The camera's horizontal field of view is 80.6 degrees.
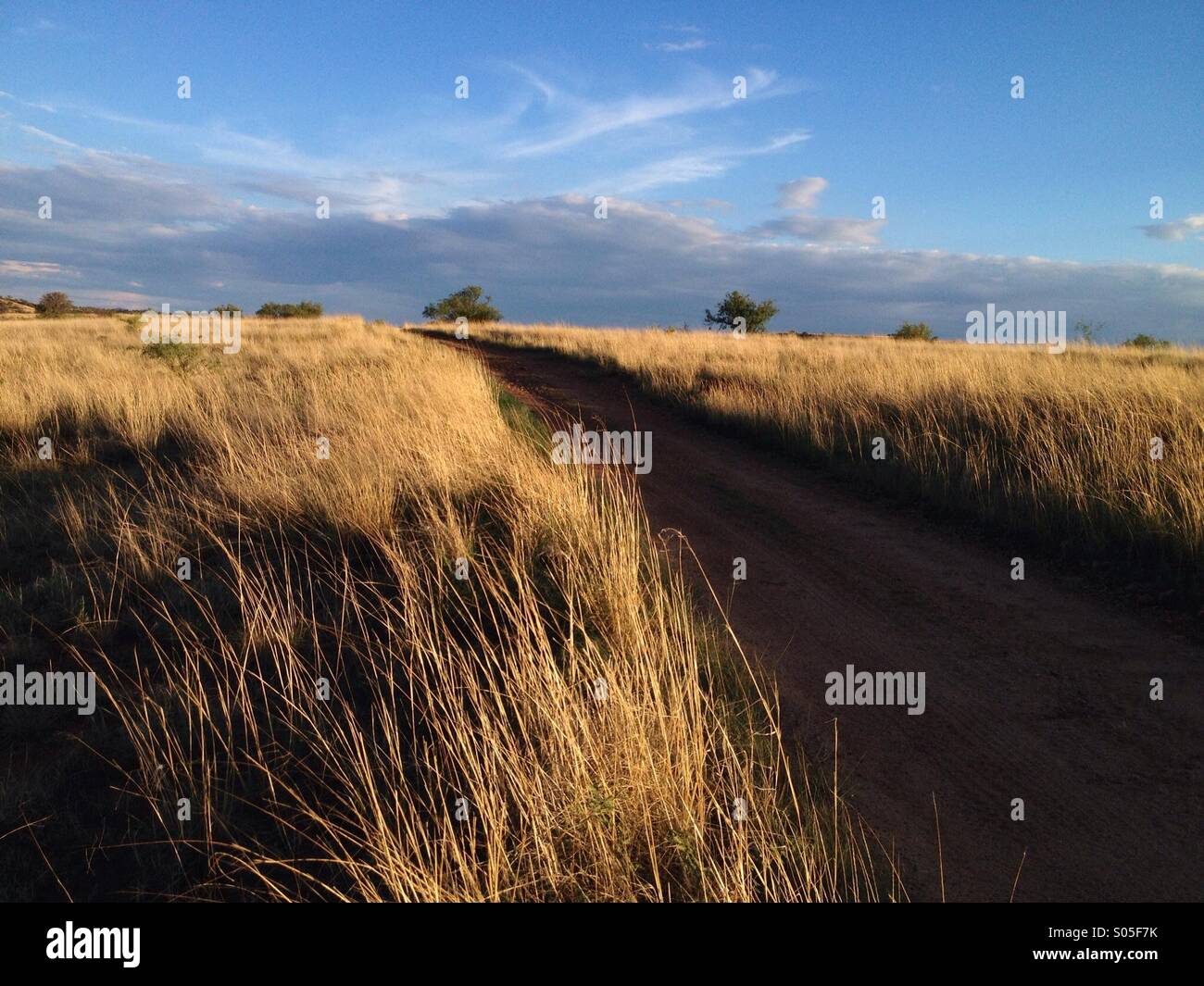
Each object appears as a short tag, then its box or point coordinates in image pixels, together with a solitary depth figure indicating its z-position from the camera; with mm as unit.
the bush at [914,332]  41344
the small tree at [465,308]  54844
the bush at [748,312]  42125
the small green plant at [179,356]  13680
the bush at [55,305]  48156
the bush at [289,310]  52906
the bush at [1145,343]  23206
